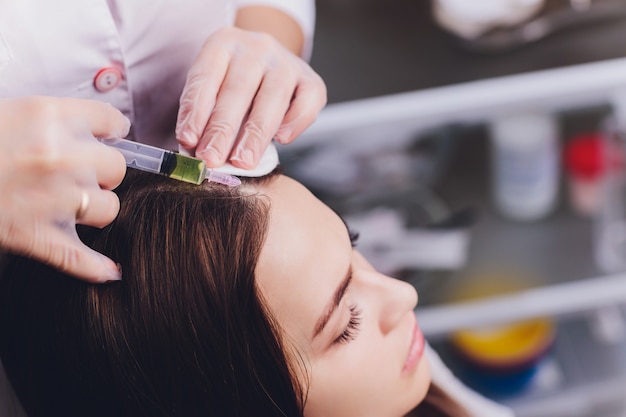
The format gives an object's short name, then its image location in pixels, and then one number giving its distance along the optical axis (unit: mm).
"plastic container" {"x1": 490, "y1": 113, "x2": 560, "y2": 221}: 1391
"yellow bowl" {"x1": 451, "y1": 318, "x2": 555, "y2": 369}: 1622
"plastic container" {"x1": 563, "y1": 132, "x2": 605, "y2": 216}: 1516
